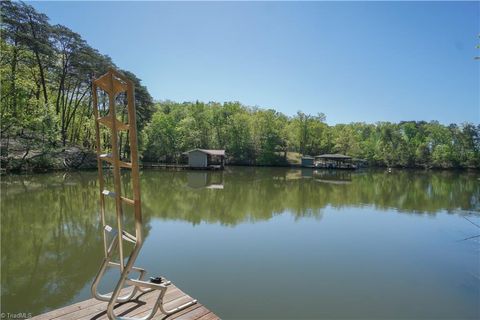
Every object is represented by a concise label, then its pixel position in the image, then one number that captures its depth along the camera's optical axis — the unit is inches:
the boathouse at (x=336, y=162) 1707.7
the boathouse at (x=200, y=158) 1337.4
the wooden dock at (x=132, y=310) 97.0
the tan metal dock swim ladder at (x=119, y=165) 72.6
